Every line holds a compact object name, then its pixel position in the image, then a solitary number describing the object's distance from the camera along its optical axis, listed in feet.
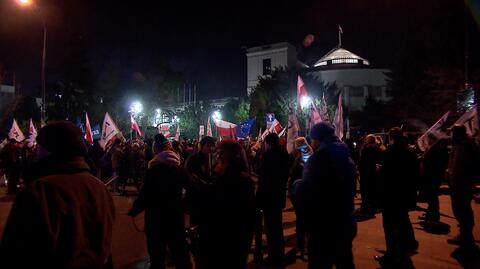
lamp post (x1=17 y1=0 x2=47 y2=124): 64.82
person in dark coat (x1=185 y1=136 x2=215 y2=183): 19.87
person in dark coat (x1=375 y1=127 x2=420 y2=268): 19.86
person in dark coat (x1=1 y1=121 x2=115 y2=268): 6.47
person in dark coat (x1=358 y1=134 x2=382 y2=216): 32.22
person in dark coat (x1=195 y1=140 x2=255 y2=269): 11.31
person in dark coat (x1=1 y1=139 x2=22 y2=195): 47.19
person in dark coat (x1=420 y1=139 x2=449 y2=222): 29.27
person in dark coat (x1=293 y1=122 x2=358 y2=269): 13.35
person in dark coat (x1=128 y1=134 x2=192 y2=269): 16.01
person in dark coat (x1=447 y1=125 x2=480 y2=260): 21.62
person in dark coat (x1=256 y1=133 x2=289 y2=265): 20.02
